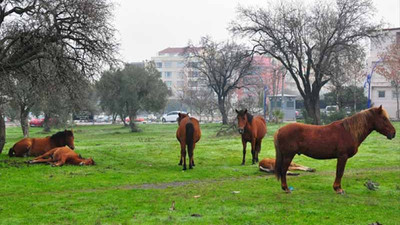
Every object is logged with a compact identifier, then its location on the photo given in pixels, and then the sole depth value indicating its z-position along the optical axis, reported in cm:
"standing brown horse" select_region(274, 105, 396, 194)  1009
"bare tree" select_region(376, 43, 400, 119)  4799
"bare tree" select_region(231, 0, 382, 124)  3644
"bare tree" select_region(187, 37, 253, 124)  5391
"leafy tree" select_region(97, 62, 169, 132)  4584
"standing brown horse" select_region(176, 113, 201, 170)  1480
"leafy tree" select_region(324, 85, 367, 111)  5364
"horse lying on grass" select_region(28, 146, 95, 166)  1550
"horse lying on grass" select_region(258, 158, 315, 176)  1391
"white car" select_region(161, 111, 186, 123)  7250
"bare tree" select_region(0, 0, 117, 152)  1577
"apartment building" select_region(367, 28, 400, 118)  6018
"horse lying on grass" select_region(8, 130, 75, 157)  1730
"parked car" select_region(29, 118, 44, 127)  6392
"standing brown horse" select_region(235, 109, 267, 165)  1550
